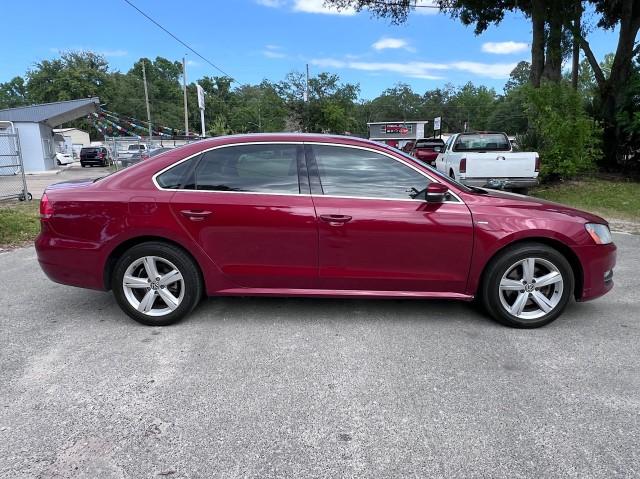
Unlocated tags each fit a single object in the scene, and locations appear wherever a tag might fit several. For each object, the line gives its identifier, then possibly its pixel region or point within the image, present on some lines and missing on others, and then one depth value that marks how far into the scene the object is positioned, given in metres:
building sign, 62.94
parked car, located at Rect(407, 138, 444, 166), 22.45
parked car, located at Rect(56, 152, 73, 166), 40.13
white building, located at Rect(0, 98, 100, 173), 27.53
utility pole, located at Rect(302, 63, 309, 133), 36.81
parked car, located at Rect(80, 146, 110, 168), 35.80
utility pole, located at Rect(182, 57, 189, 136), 39.70
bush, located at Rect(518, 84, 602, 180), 13.12
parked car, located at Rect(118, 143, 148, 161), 29.10
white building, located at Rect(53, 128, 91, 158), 45.39
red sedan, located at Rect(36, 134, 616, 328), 4.08
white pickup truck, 11.41
